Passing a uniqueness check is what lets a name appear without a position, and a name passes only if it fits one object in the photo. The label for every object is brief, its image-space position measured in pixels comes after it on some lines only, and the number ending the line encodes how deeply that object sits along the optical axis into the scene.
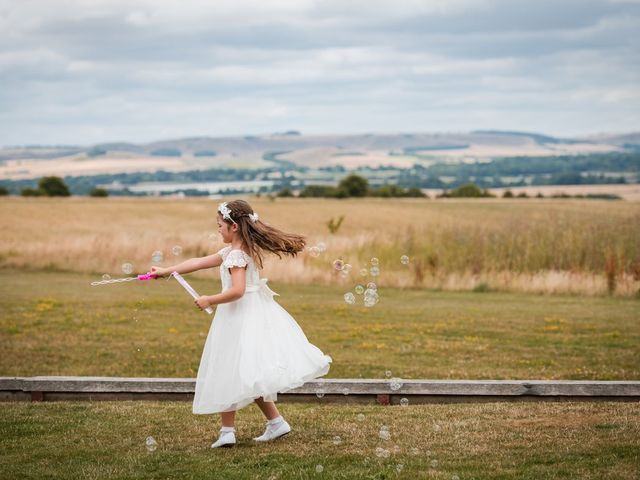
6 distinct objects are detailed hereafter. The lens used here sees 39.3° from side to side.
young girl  7.68
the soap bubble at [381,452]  7.25
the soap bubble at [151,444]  7.59
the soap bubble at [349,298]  9.12
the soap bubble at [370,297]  8.98
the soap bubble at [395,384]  9.43
